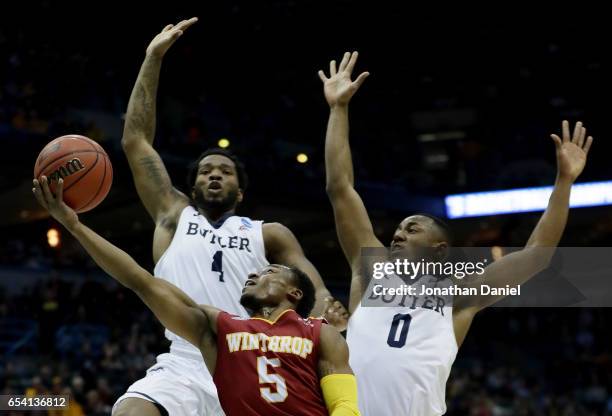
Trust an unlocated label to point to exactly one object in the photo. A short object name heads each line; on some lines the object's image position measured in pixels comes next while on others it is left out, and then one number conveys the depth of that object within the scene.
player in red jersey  4.07
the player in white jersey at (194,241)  5.01
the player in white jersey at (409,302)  4.64
